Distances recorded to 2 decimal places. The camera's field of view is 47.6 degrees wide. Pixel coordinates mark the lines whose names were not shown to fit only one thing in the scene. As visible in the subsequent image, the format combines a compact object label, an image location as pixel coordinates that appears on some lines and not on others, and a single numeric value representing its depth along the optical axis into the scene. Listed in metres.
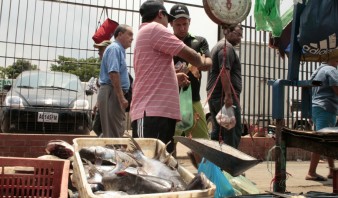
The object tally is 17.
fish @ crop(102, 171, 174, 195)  1.87
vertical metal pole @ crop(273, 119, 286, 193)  2.97
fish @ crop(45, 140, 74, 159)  3.38
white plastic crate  1.69
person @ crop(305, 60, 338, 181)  5.54
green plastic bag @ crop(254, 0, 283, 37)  3.95
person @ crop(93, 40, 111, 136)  6.16
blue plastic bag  2.83
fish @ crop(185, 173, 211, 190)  1.81
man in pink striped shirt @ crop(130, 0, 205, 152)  3.39
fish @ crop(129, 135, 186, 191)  2.03
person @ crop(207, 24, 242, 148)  4.91
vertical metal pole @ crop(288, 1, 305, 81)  3.39
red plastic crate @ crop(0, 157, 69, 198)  2.33
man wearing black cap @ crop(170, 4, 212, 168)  4.61
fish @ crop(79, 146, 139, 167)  2.47
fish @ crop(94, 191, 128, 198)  1.72
